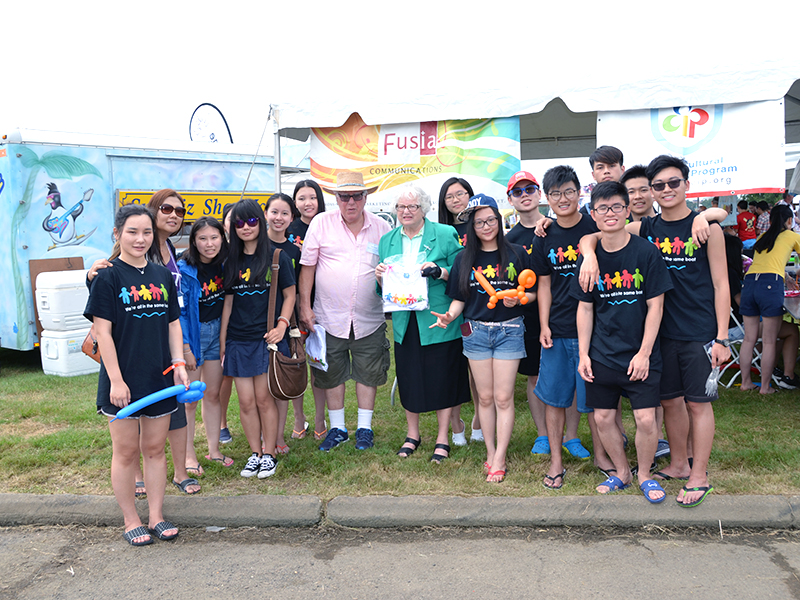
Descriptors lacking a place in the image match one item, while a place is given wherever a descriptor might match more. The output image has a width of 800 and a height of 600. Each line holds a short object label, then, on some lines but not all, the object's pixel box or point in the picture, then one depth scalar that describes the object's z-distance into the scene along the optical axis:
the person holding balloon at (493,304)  3.93
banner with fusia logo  5.98
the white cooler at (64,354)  7.47
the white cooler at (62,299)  7.43
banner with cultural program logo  5.17
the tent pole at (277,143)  6.44
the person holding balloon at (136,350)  3.15
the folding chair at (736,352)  6.27
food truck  7.48
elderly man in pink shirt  4.54
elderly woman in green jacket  4.32
